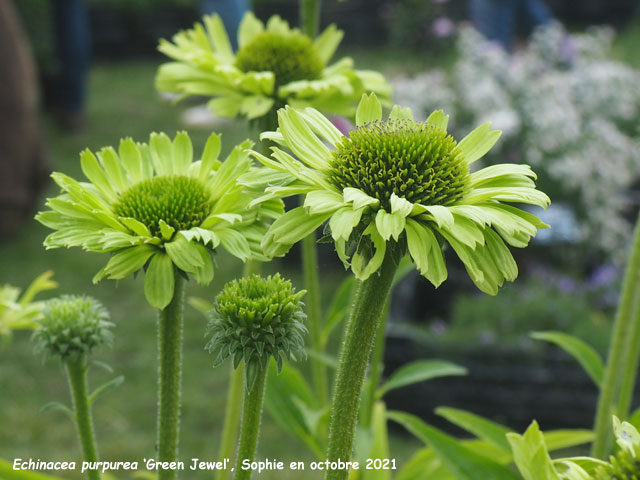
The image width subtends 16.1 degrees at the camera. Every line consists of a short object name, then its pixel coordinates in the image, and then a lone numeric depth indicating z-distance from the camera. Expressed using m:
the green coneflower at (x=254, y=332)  0.63
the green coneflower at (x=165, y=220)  0.64
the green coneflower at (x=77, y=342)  0.67
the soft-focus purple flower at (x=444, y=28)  2.64
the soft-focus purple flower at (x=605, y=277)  1.67
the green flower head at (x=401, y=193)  0.61
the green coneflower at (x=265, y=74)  0.73
